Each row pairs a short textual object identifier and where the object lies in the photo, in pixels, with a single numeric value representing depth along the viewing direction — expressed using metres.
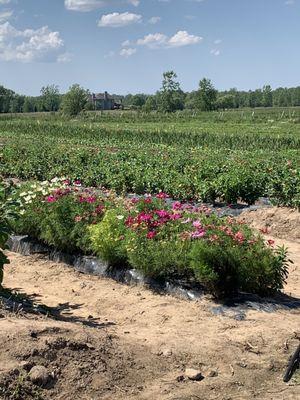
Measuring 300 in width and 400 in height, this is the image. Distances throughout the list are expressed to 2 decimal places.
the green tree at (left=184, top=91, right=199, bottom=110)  83.71
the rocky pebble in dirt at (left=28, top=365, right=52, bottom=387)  3.68
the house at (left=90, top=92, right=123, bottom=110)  120.01
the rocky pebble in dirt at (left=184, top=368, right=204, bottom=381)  4.12
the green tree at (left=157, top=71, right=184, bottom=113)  80.12
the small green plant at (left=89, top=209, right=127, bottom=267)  6.63
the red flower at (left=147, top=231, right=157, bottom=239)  6.25
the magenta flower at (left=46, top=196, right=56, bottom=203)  7.68
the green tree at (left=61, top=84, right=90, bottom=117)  80.81
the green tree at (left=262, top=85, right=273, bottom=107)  126.19
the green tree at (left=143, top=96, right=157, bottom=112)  77.41
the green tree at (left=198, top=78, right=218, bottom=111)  78.06
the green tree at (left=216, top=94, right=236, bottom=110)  93.39
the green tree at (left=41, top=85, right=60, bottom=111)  119.81
